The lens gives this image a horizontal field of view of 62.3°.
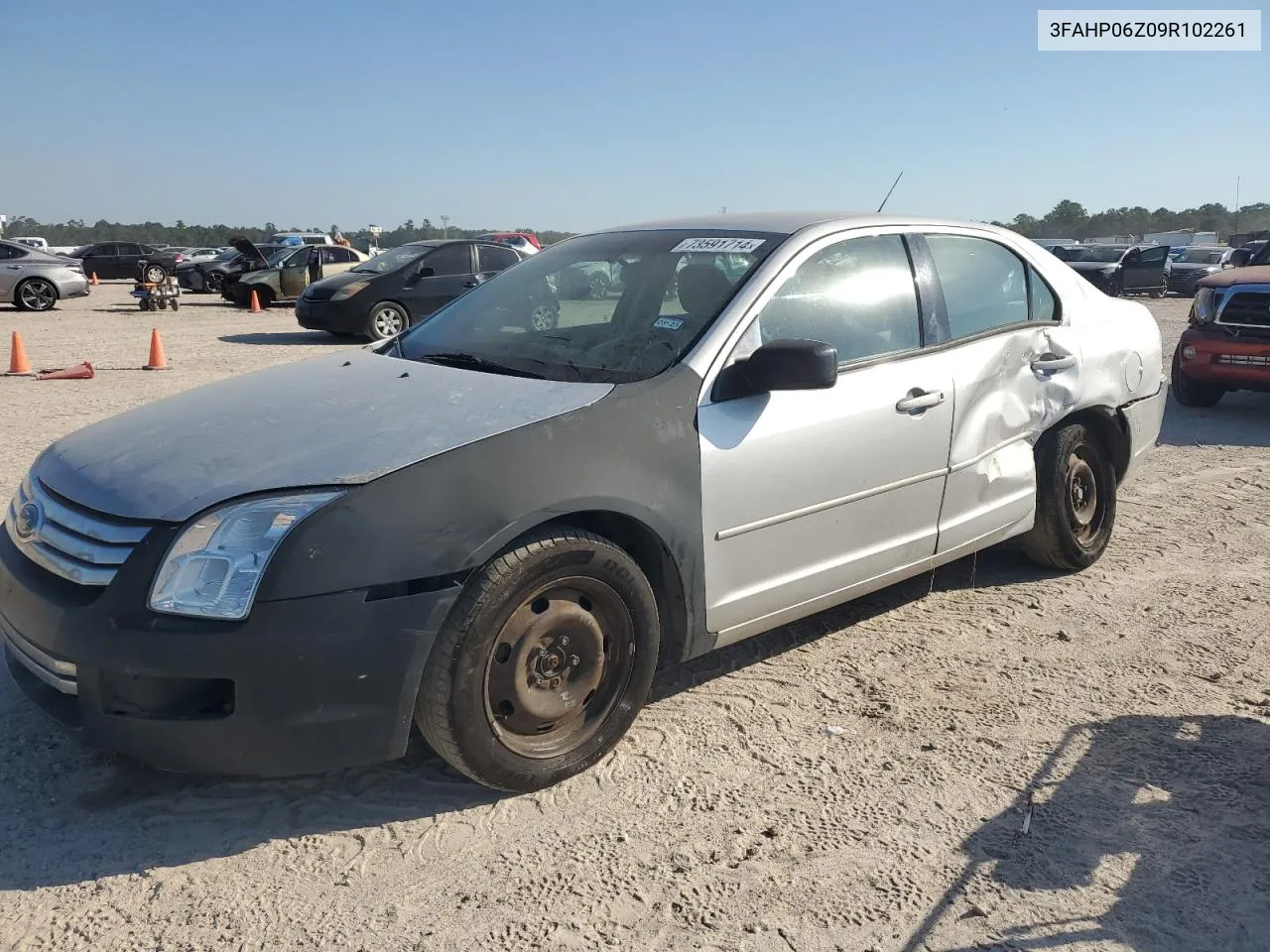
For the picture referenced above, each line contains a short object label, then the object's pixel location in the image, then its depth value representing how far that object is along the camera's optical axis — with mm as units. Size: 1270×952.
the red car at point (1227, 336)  8727
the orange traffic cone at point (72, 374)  11133
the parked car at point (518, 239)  25600
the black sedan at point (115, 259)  35344
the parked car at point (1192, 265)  29453
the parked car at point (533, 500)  2631
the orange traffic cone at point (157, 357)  11913
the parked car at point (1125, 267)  26406
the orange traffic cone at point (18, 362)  11570
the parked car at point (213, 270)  26125
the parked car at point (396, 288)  14664
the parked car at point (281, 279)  21984
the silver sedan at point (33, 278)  20656
